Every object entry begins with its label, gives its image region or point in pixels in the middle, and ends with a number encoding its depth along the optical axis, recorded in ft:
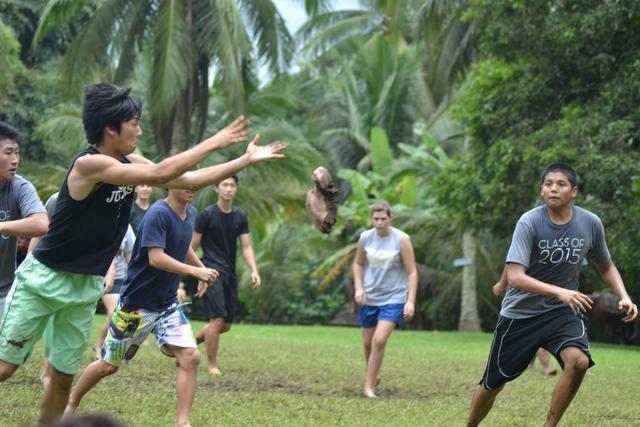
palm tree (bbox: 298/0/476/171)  112.88
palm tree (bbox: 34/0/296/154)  83.97
